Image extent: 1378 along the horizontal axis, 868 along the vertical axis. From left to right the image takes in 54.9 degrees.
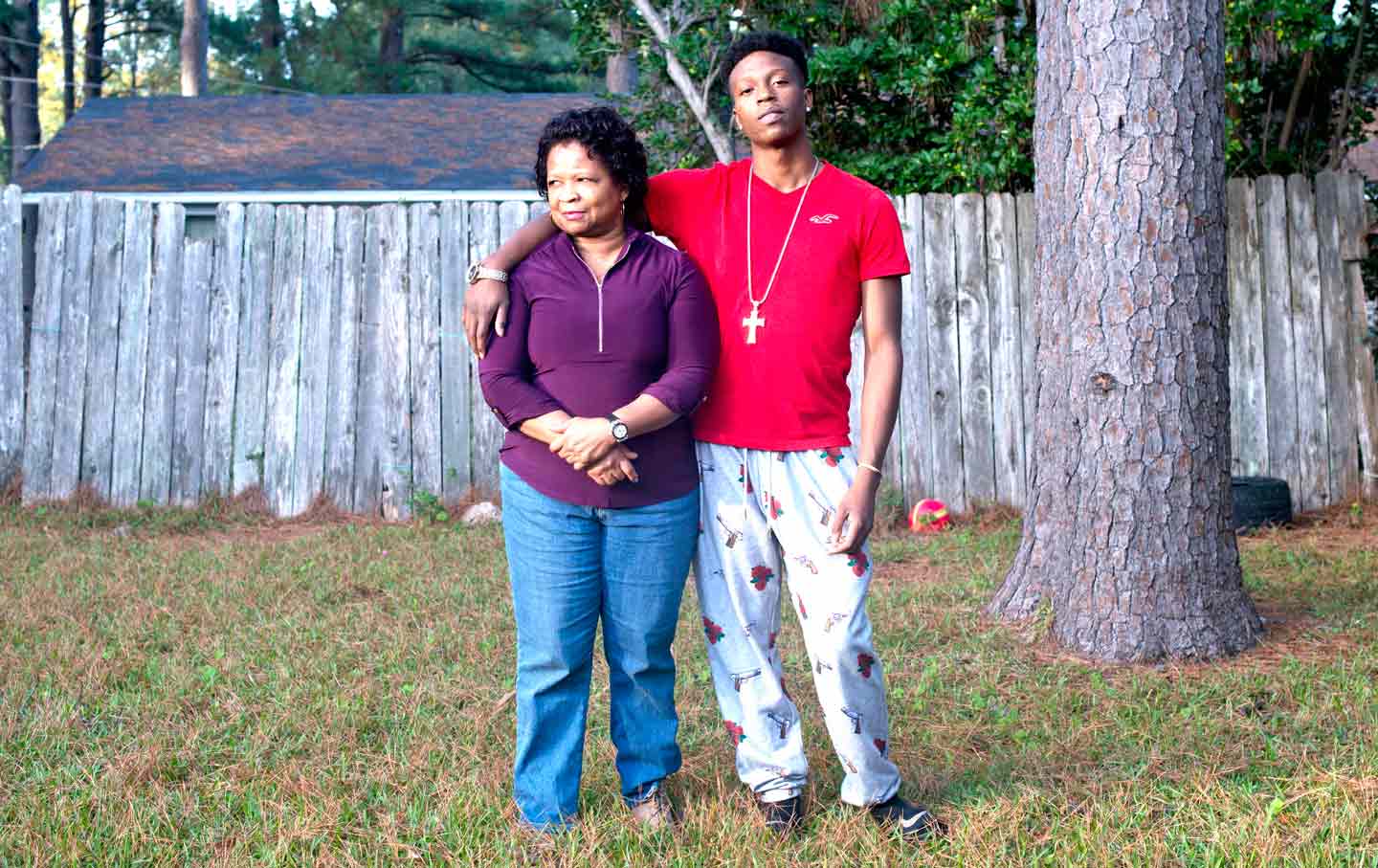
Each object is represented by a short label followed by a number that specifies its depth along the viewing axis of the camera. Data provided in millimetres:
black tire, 7086
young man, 3104
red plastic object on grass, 7570
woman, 3039
